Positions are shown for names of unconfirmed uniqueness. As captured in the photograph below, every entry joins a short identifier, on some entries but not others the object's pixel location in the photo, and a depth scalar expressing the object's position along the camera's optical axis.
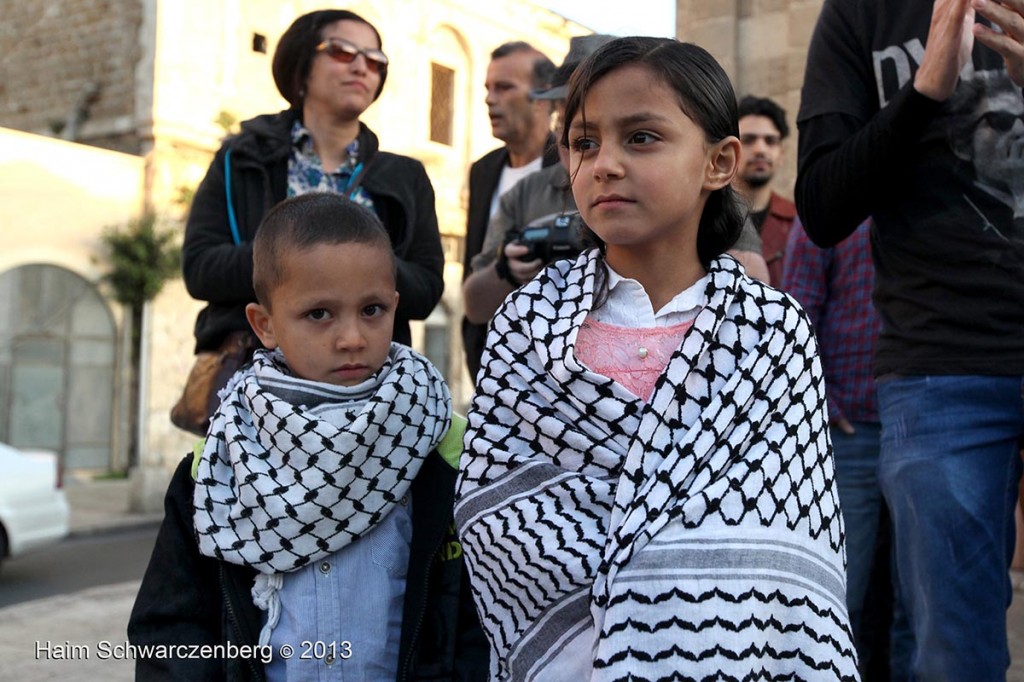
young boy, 1.94
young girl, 1.56
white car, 7.34
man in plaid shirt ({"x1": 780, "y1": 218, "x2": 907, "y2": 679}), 3.59
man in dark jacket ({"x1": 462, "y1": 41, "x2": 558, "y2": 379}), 3.82
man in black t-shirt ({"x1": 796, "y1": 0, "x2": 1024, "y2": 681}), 2.24
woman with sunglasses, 2.78
